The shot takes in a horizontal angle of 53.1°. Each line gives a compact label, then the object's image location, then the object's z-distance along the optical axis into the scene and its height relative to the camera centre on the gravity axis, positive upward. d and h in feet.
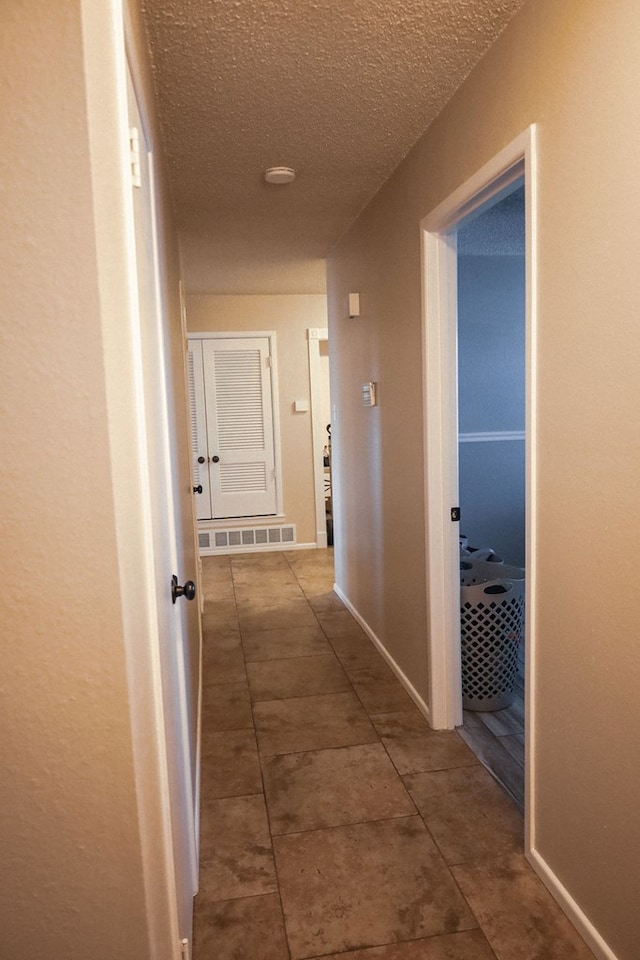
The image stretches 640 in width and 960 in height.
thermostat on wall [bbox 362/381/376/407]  11.23 +0.48
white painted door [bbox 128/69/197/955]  4.38 -0.94
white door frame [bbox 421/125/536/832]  8.26 -0.41
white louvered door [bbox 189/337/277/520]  19.79 -0.01
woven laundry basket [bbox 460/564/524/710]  9.30 -3.25
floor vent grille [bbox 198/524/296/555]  20.31 -3.63
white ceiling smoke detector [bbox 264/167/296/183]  9.09 +3.58
